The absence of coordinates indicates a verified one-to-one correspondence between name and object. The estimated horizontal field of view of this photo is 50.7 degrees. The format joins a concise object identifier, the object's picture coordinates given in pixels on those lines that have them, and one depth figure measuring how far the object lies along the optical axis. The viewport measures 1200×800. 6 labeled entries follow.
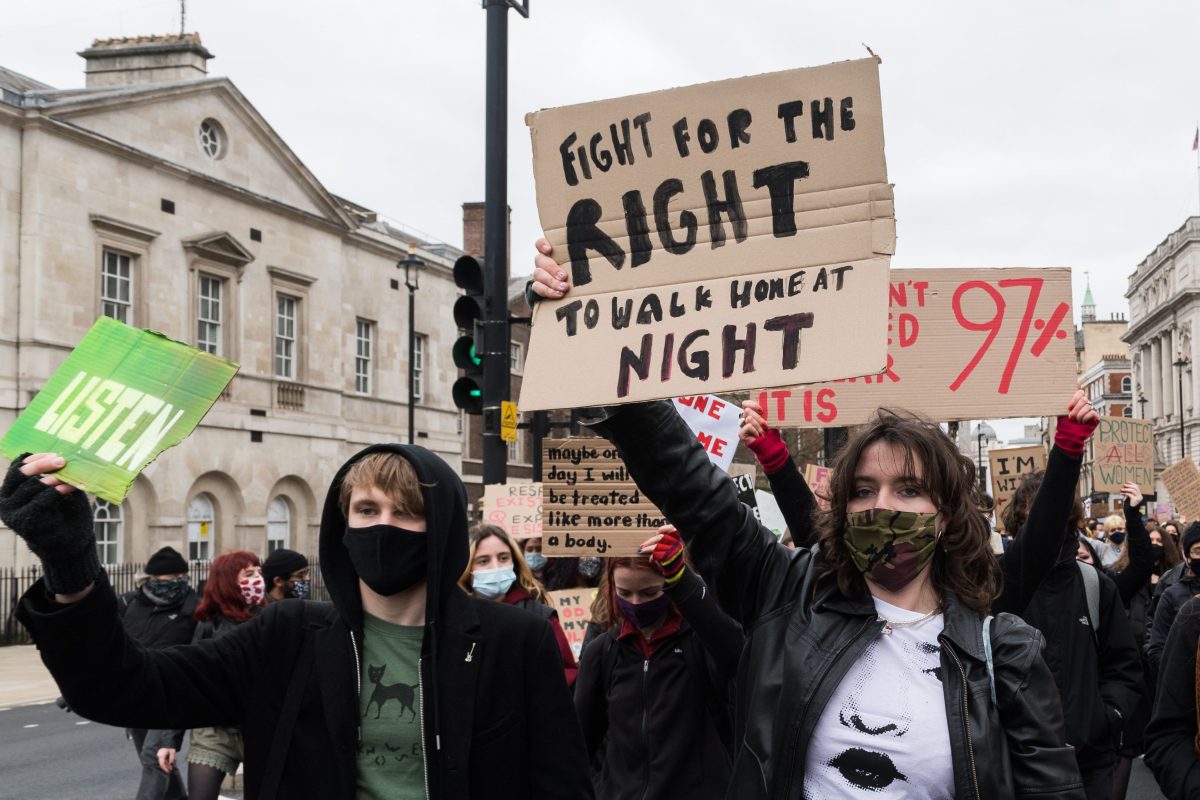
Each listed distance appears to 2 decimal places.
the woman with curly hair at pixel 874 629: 2.57
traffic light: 9.31
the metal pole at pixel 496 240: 9.43
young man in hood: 2.89
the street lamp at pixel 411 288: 26.12
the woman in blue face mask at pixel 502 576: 6.15
